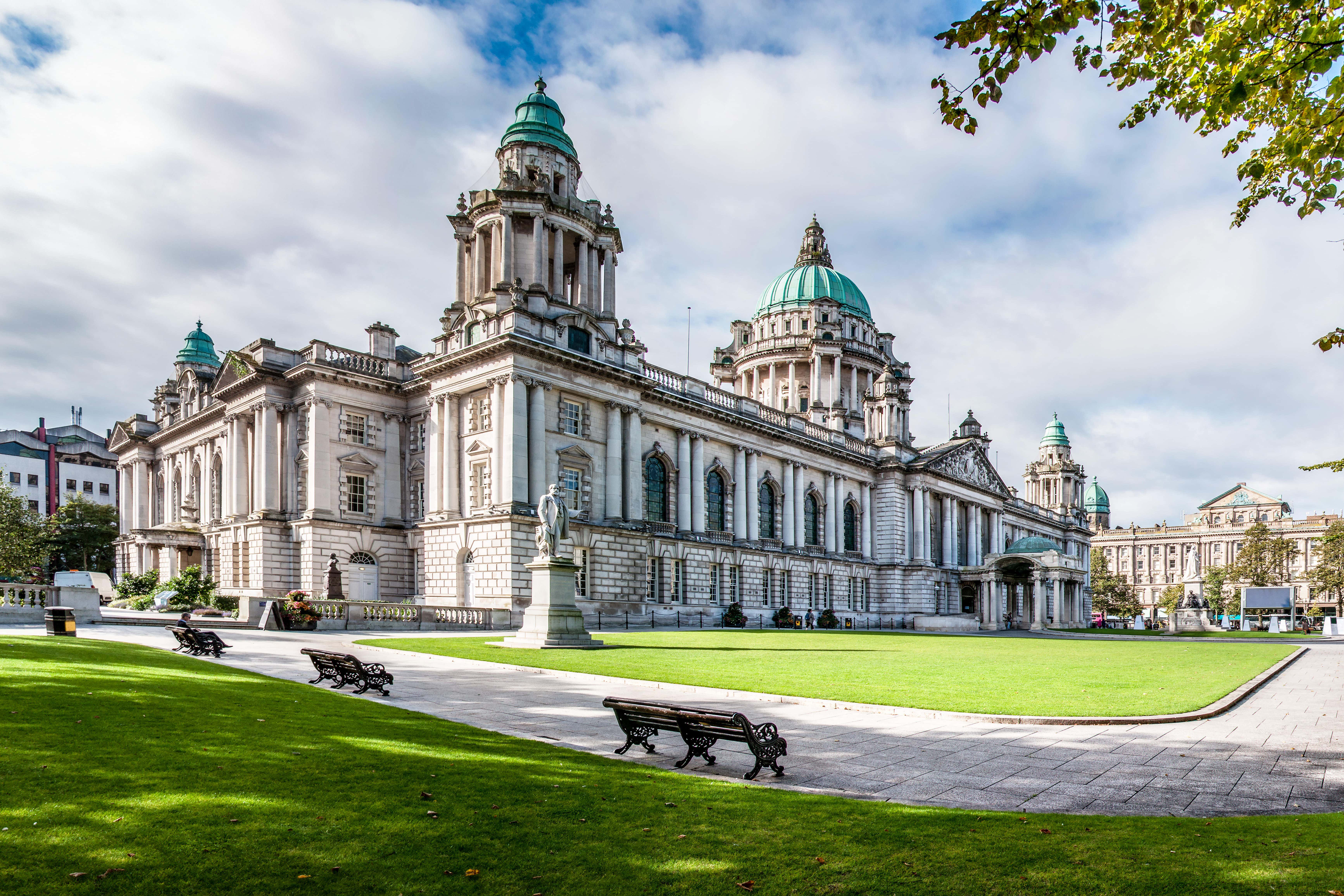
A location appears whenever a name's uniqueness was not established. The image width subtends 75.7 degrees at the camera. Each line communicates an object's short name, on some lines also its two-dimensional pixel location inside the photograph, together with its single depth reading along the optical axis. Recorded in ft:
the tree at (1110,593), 411.75
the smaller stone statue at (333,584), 130.41
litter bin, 80.07
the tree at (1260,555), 315.58
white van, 113.60
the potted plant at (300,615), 111.04
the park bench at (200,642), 71.97
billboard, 225.35
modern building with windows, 333.42
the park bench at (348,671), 51.39
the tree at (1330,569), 290.76
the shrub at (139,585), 179.52
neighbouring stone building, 490.90
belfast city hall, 142.61
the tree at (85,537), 253.24
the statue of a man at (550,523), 90.27
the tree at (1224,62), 22.72
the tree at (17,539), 184.85
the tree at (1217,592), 371.97
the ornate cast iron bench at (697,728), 31.30
